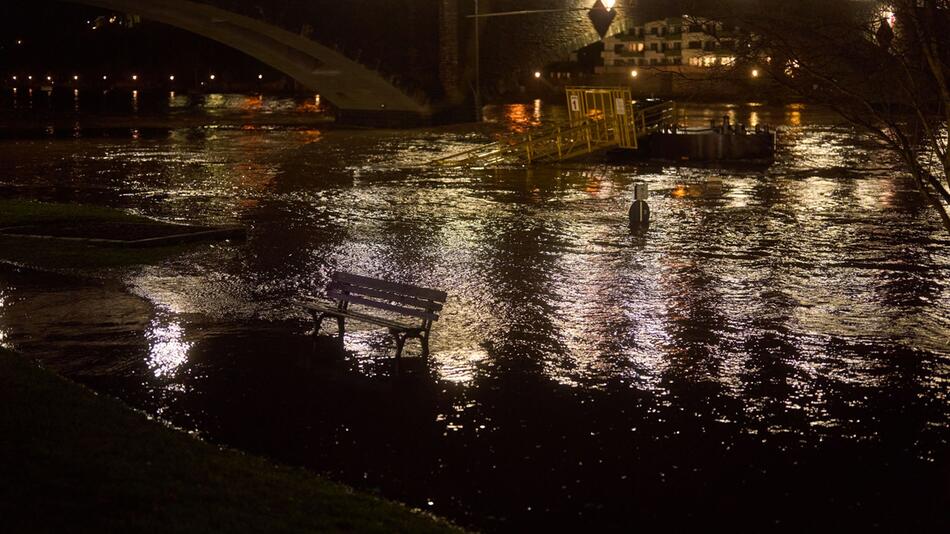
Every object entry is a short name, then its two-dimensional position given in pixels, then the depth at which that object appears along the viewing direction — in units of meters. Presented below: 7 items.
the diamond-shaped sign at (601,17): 30.75
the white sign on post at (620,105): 34.54
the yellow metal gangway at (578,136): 33.22
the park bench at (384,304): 11.02
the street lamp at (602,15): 28.78
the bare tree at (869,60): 8.92
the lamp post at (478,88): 49.84
